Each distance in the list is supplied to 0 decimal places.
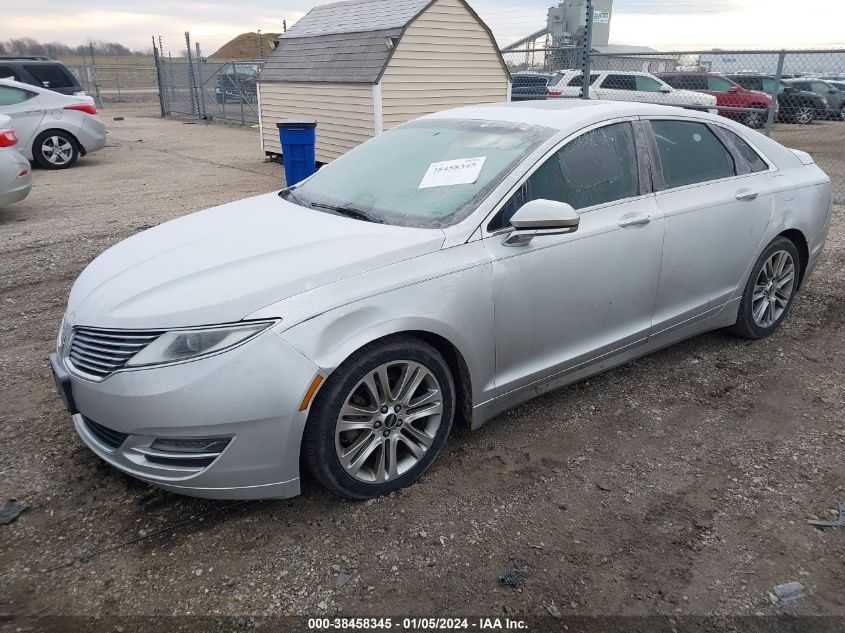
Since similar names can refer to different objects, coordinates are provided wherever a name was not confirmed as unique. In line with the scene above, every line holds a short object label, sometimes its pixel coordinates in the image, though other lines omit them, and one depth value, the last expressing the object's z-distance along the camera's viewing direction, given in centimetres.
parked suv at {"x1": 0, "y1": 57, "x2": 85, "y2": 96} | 1290
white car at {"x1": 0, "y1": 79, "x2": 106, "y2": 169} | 1134
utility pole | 1061
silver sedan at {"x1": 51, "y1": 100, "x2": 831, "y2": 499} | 252
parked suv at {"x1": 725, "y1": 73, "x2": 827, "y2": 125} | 1916
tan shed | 1049
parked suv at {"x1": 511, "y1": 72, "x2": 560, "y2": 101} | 1605
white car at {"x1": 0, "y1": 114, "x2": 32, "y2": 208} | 776
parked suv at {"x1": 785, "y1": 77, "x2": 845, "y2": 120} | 2070
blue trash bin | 813
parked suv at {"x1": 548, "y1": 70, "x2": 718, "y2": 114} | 1625
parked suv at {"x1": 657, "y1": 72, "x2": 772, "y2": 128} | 1825
